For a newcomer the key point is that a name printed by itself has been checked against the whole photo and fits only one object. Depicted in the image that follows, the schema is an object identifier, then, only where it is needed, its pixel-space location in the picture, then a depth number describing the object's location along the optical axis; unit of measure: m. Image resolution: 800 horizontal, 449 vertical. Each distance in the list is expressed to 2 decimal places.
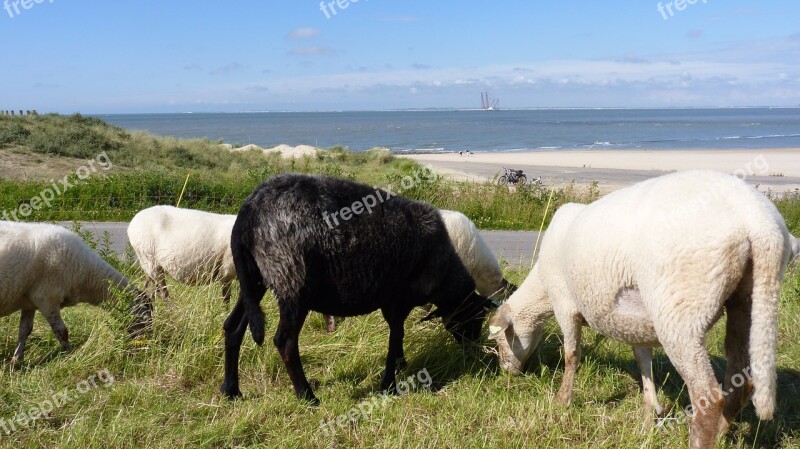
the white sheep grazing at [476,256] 7.07
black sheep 4.94
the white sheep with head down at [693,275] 3.47
